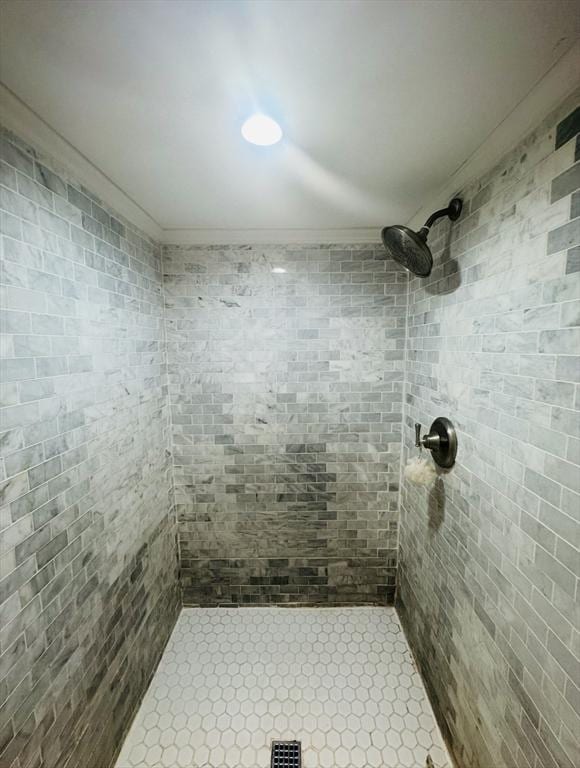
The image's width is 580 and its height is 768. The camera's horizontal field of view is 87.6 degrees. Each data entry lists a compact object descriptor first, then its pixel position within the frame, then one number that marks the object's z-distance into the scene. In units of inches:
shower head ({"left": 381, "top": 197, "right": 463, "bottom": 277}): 49.0
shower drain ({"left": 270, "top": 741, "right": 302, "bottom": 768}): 50.7
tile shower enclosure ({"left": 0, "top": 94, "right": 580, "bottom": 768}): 33.2
